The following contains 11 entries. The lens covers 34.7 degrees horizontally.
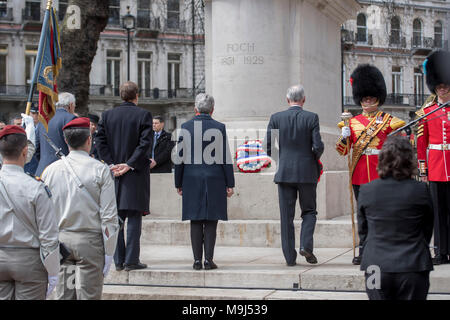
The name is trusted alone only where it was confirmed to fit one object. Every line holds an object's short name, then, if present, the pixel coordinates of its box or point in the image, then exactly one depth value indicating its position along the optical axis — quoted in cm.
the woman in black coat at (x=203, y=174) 824
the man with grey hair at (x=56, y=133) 888
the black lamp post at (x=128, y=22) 3181
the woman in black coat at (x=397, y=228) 477
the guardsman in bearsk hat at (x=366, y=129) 834
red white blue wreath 1045
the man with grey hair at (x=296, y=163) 841
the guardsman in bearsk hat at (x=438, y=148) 816
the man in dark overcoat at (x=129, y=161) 814
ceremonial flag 1005
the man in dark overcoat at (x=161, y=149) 1234
